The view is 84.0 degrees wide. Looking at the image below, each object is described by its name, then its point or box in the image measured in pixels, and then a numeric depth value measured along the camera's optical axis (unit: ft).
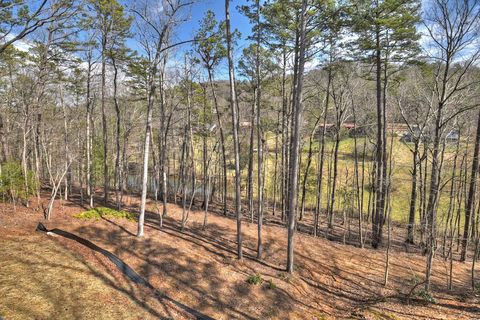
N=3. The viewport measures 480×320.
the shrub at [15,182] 39.80
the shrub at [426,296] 29.26
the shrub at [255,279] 31.71
